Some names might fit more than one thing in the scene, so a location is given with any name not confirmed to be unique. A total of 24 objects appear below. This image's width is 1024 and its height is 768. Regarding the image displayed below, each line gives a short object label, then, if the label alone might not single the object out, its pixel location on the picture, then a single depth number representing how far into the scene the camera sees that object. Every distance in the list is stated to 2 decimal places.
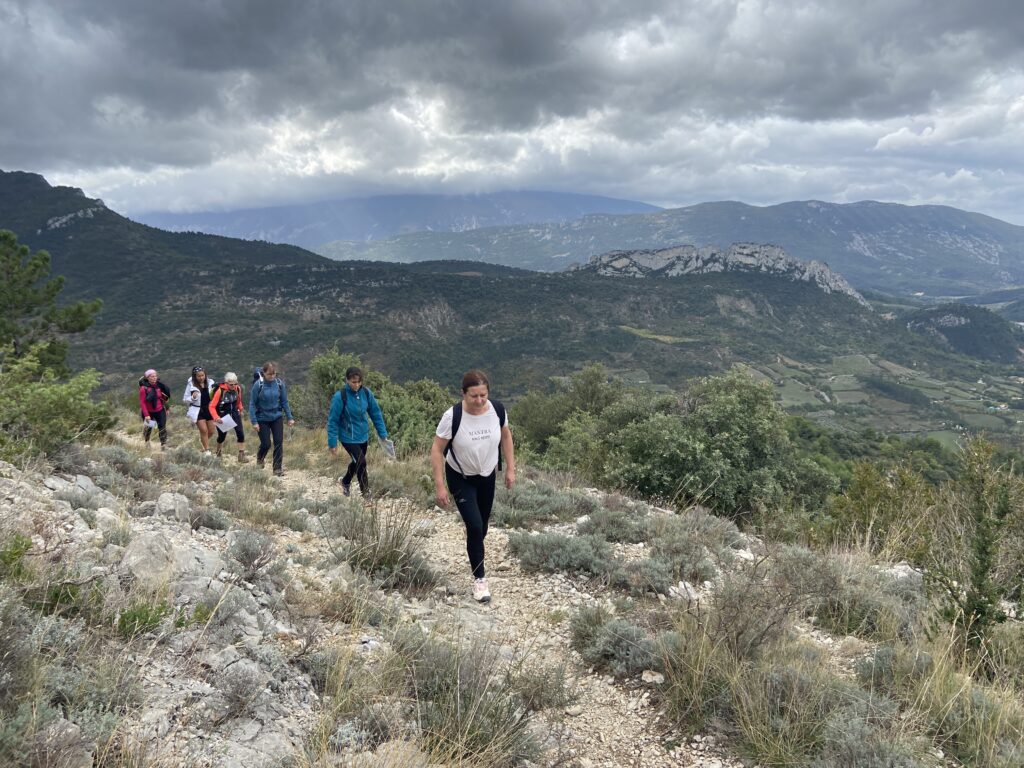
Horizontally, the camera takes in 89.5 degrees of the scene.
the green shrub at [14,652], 1.94
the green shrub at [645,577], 4.85
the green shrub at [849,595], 4.03
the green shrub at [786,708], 2.65
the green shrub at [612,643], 3.52
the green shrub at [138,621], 2.62
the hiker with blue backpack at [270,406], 9.16
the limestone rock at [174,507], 4.94
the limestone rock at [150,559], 3.14
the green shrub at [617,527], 6.38
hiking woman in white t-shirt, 4.65
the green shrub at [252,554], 3.82
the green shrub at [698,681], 3.00
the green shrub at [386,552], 4.65
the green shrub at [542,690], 3.05
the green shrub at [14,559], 2.58
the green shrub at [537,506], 6.98
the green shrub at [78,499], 4.41
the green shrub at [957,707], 2.56
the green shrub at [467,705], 2.44
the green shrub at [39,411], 5.65
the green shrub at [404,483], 7.59
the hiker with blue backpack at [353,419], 7.45
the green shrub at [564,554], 5.29
